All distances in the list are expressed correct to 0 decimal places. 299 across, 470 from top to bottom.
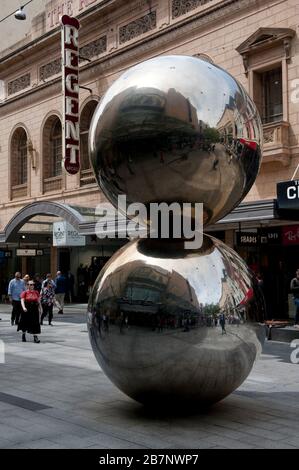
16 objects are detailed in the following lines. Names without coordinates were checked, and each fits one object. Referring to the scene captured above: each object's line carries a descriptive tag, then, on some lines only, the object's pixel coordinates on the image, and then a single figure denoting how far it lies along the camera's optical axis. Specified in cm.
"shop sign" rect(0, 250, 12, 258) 2920
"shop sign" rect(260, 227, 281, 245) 1713
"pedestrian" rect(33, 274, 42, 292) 2380
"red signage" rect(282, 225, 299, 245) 1703
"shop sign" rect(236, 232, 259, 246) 1593
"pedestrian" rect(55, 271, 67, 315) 2065
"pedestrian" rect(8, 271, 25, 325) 1684
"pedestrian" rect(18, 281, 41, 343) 1304
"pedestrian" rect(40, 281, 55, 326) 1734
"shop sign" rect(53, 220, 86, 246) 2058
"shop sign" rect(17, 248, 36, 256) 2639
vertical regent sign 2172
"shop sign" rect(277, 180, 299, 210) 1170
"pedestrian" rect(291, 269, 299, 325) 1480
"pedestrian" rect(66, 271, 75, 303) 2567
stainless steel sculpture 550
